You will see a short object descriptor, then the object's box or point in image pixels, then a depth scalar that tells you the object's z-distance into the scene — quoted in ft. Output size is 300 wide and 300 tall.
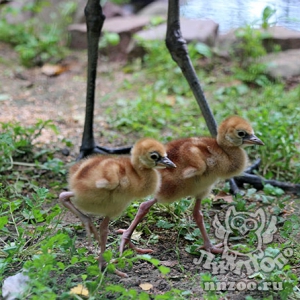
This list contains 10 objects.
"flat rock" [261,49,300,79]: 34.94
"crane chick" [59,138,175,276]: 14.48
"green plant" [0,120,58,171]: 21.12
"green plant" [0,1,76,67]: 38.91
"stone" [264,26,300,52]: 38.24
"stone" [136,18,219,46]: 37.58
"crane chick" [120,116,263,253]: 16.26
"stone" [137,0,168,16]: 44.10
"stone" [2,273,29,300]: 13.12
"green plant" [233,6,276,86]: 34.32
